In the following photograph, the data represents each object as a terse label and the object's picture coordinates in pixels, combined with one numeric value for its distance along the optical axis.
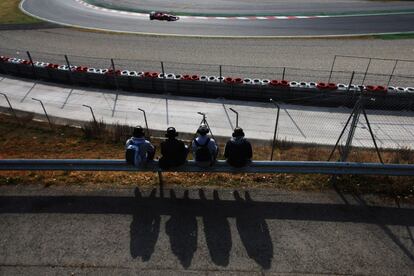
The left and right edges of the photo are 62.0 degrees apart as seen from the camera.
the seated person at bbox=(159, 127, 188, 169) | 7.57
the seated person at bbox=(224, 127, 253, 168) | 7.56
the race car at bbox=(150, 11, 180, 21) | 29.06
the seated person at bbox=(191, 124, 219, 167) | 7.64
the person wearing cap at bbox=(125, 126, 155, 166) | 7.67
